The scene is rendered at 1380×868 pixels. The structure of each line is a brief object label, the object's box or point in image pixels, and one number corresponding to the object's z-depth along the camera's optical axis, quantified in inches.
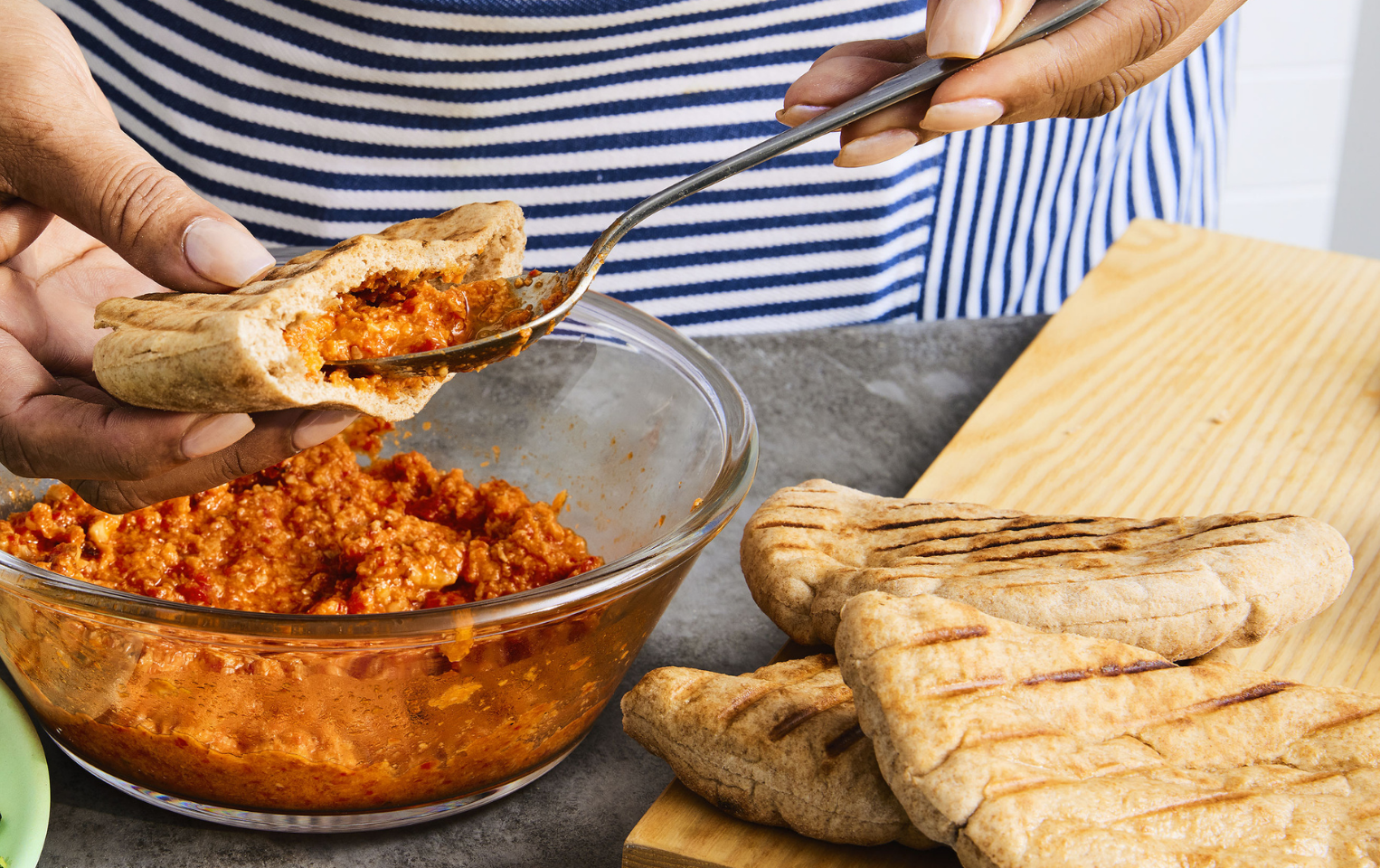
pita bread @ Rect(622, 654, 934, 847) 25.3
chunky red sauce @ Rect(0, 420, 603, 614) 27.6
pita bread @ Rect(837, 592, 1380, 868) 24.1
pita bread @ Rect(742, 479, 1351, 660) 26.6
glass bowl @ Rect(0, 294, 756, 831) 25.4
